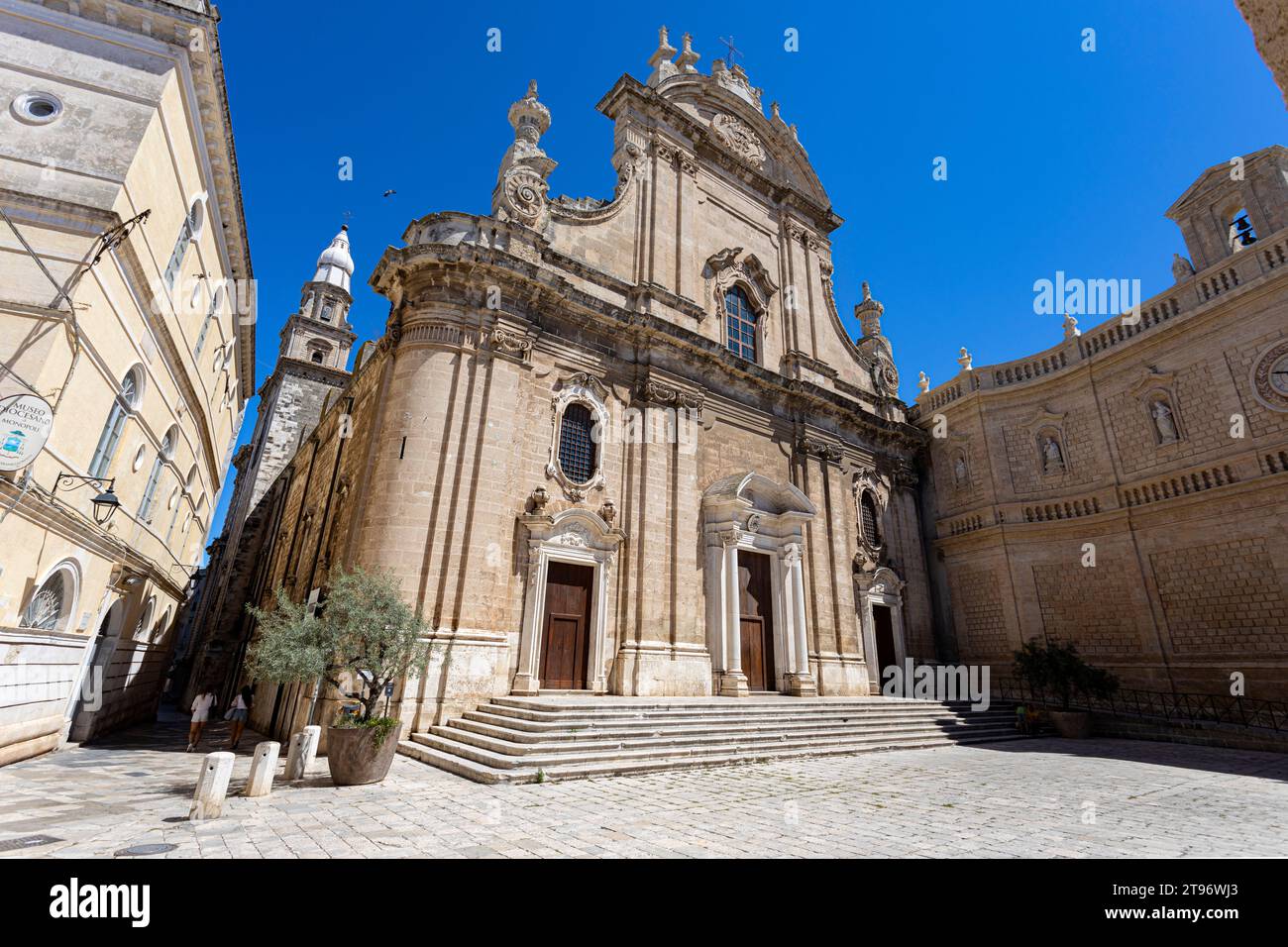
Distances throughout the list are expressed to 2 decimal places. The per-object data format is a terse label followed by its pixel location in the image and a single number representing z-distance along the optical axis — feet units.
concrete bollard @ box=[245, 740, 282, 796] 22.59
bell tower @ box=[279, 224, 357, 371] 121.19
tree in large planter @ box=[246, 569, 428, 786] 25.53
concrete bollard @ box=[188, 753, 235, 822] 18.99
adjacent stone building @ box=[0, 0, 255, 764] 30.07
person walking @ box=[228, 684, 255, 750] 40.22
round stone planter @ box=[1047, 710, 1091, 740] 48.67
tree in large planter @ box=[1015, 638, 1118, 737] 49.26
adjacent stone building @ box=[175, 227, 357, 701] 91.97
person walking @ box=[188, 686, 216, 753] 39.81
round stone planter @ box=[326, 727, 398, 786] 25.29
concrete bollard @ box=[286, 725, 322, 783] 26.27
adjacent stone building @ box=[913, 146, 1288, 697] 49.39
